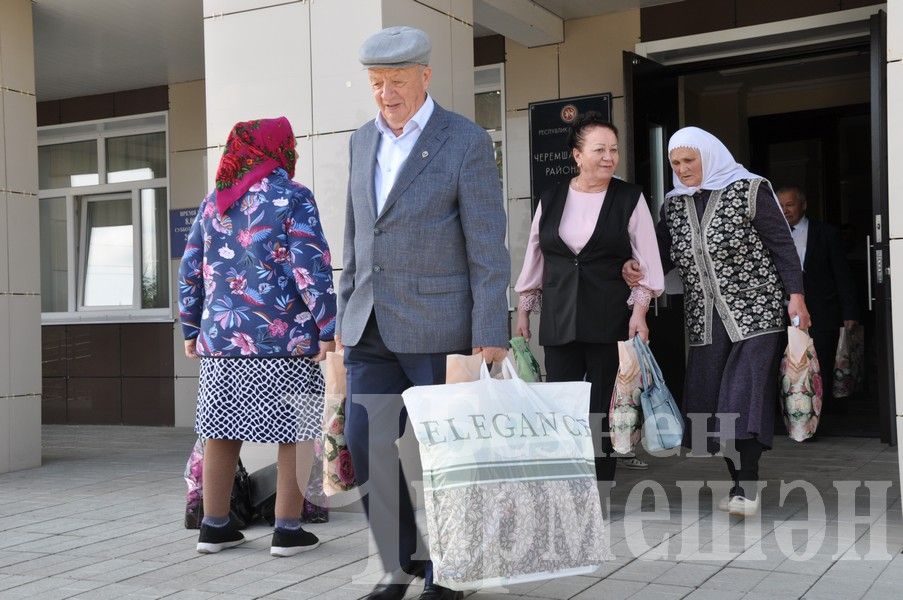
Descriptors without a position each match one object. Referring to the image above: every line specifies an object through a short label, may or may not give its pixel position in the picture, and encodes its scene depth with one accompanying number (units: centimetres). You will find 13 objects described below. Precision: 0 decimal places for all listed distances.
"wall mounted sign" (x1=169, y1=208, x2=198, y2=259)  1079
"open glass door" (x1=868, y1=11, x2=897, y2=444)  698
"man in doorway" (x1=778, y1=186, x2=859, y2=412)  827
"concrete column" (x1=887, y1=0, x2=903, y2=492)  434
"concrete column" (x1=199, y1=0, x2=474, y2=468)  564
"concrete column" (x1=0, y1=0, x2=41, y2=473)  778
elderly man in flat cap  348
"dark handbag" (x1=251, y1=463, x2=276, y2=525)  511
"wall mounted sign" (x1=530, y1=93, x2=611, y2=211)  874
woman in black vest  499
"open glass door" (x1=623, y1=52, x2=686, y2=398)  788
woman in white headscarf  495
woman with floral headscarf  433
